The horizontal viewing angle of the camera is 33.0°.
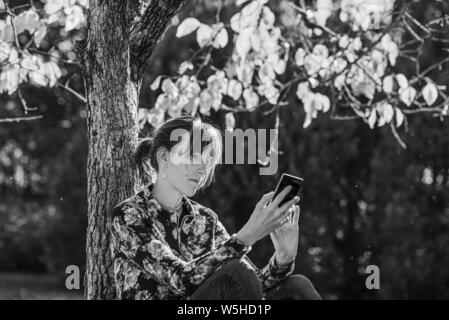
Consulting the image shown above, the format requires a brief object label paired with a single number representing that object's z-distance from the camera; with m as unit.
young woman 3.18
